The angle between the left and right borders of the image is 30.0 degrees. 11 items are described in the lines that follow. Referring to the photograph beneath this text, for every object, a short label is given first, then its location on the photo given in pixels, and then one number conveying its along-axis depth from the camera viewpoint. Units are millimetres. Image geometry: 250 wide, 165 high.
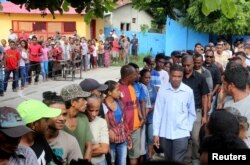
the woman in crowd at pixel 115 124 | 6082
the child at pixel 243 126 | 3982
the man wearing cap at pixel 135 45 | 31219
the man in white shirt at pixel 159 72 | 8164
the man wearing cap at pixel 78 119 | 4664
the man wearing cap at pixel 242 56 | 8280
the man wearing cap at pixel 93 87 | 5554
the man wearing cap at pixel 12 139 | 3104
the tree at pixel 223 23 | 22688
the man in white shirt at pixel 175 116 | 6352
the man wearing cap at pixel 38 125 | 3611
